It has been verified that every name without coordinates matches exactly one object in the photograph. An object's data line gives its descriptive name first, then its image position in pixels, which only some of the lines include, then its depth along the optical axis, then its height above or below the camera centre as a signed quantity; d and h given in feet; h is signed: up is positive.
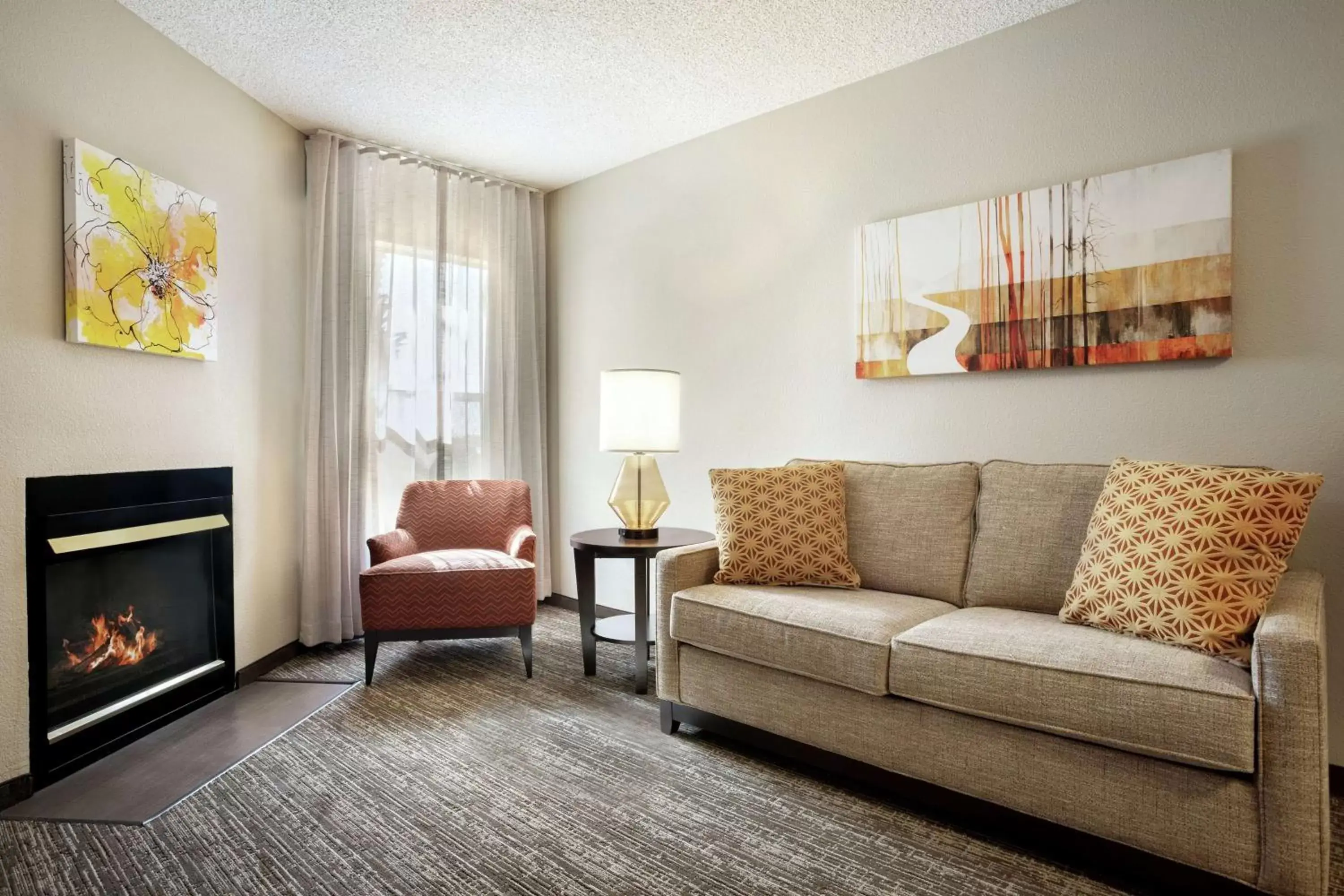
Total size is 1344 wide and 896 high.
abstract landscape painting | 7.84 +1.88
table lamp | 10.75 +0.14
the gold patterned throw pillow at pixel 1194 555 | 6.03 -0.98
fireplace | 7.68 -1.89
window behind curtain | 12.84 +1.65
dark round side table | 9.96 -1.89
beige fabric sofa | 5.14 -1.96
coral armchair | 10.30 -2.05
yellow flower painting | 8.01 +2.15
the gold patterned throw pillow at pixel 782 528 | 8.71 -1.01
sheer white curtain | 12.12 +1.69
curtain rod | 12.52 +4.96
